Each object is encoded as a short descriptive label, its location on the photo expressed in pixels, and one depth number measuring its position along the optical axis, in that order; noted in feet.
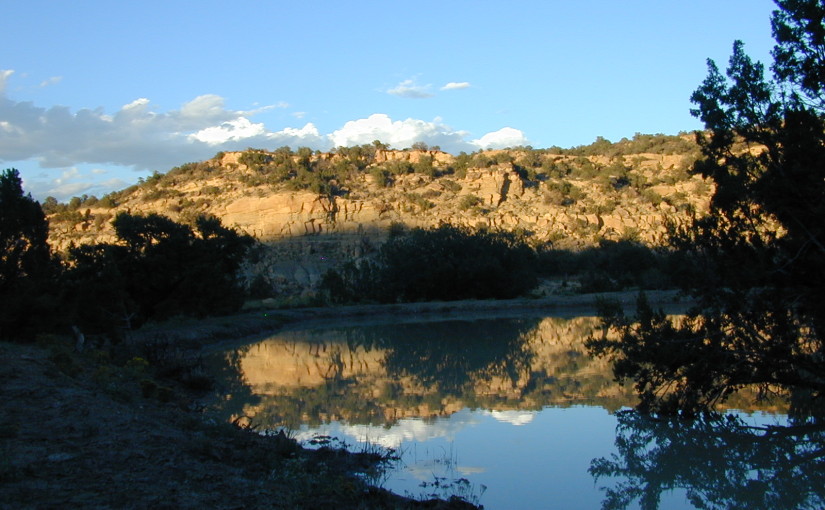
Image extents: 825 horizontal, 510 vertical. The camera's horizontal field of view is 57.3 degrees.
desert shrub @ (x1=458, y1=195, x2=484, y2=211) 187.73
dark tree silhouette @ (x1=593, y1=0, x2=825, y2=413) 31.68
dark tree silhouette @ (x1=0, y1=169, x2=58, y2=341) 58.85
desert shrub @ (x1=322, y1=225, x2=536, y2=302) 130.52
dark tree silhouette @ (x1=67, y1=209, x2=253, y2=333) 88.28
